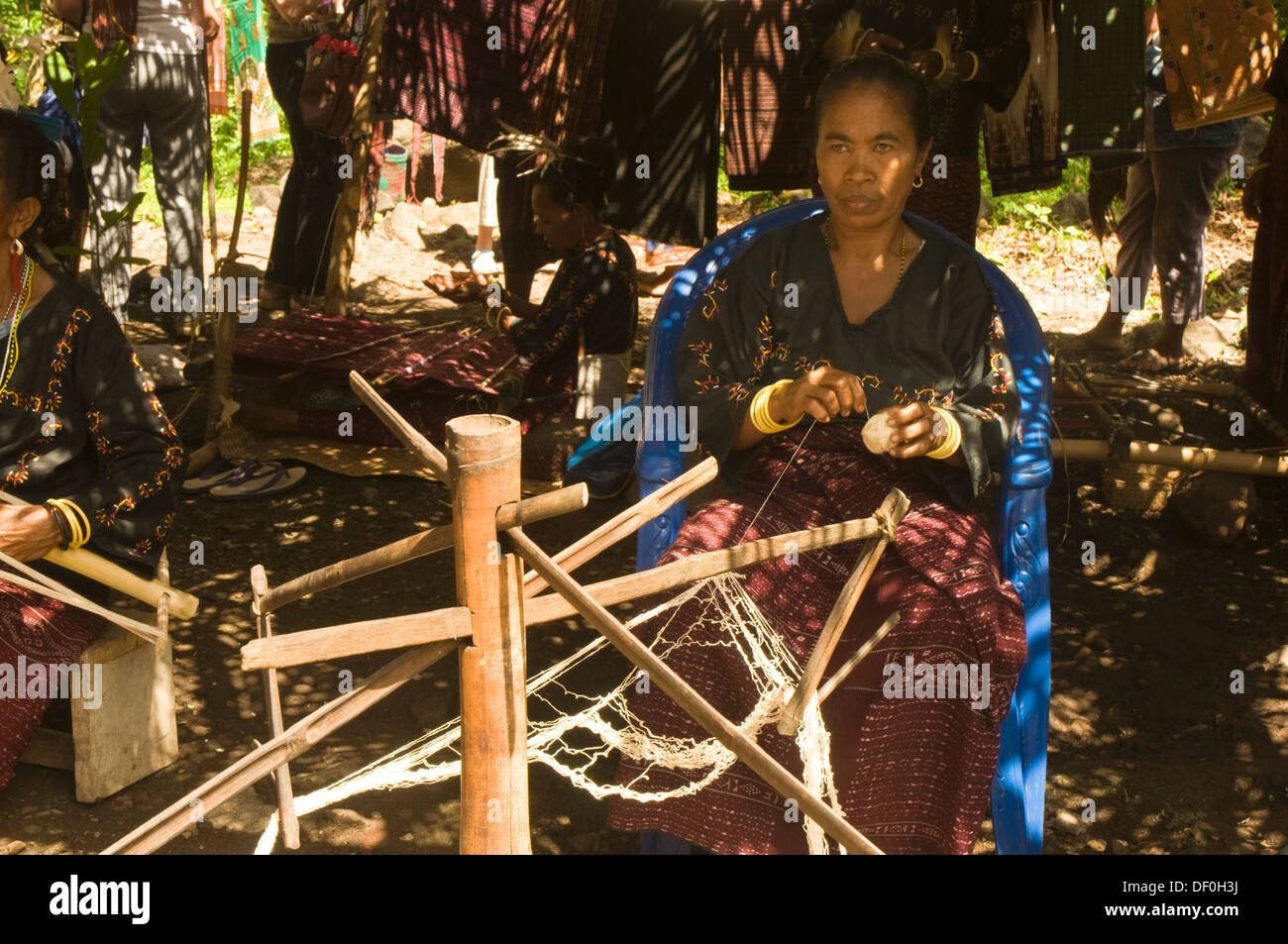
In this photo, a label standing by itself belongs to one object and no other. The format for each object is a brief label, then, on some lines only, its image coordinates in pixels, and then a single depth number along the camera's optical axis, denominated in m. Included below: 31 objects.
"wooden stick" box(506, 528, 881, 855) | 1.71
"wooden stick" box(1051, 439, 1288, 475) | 4.42
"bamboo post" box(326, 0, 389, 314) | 5.46
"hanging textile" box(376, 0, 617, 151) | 5.57
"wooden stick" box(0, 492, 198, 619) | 2.97
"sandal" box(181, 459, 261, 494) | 5.18
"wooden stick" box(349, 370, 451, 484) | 1.78
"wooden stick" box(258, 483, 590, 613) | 1.70
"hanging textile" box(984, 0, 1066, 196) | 4.66
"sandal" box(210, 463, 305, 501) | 5.13
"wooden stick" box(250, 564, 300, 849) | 2.03
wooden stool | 3.18
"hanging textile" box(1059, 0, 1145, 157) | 4.58
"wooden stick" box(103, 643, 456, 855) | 1.57
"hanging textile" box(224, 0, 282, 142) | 10.77
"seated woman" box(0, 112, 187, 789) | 3.03
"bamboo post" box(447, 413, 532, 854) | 1.71
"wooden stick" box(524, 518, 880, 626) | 1.85
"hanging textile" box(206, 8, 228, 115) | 9.33
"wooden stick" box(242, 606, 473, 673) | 1.55
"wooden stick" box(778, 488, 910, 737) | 1.87
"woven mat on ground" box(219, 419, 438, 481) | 5.39
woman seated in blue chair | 2.56
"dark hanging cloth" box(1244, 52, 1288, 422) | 4.96
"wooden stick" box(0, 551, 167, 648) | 2.43
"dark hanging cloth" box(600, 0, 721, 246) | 5.72
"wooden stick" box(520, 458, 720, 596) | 1.91
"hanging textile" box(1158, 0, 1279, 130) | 4.91
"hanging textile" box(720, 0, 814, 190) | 5.38
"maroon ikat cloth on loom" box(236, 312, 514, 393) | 5.52
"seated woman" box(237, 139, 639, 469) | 5.20
